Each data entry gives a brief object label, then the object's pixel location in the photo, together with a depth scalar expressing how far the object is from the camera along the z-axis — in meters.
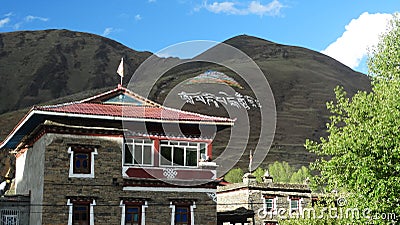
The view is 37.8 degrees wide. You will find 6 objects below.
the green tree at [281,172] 83.81
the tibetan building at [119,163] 33.72
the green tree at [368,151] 26.17
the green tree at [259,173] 74.88
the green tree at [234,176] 80.57
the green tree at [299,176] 79.56
